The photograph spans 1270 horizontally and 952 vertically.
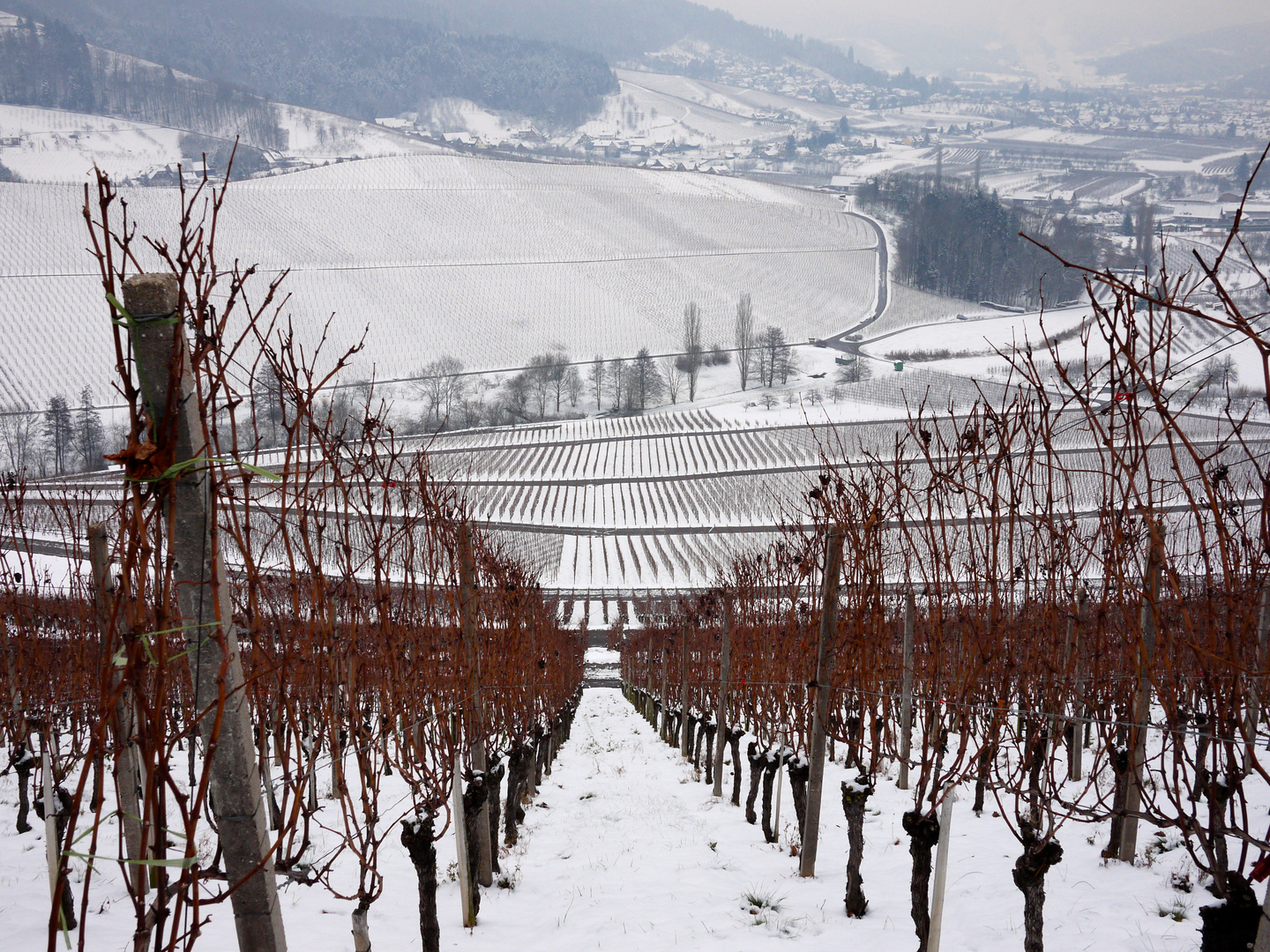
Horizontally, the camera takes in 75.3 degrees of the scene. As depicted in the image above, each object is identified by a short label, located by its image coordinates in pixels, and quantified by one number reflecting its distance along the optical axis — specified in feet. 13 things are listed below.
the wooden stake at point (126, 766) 14.52
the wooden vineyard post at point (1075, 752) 28.48
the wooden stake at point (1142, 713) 11.03
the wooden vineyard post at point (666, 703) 50.70
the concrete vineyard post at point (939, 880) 15.66
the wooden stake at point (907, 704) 28.68
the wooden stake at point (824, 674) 20.51
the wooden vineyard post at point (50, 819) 16.60
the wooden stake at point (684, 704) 40.80
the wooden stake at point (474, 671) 21.26
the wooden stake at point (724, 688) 32.09
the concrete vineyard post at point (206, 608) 7.49
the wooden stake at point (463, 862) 18.97
